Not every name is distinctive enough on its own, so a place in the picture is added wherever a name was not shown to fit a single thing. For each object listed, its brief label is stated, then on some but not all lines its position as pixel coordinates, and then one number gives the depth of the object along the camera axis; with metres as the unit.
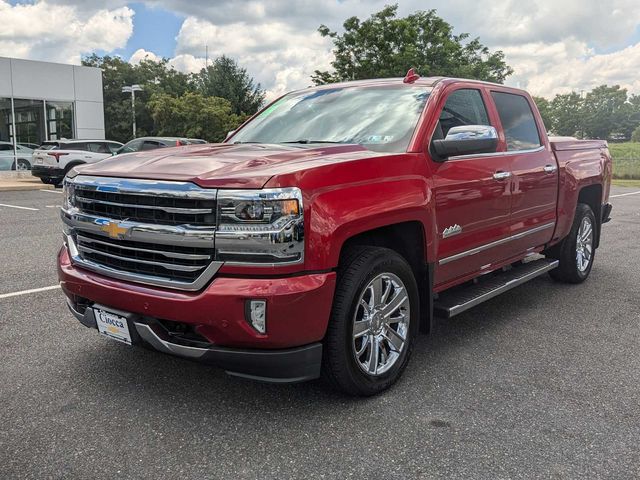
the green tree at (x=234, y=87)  45.12
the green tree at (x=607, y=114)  117.75
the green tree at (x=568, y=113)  120.25
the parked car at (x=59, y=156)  18.56
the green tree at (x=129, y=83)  49.97
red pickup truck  2.82
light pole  31.77
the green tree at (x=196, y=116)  37.16
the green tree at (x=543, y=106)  82.47
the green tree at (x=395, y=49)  30.00
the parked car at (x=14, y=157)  22.61
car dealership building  22.53
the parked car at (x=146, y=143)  18.05
